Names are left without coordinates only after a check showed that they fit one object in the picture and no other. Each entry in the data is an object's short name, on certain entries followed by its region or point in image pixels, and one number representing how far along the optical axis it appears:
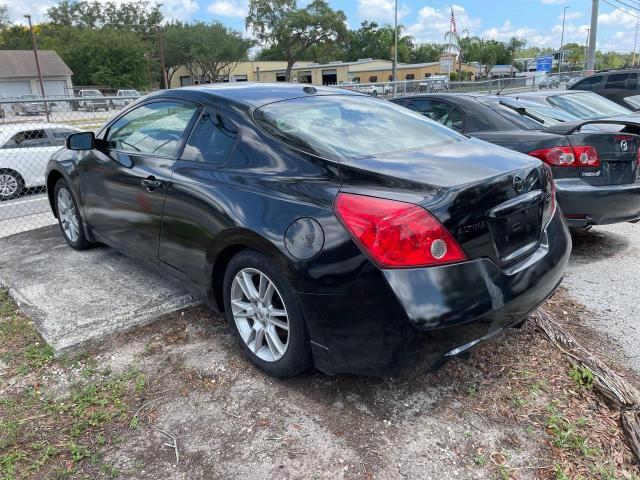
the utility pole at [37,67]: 54.53
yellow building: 77.75
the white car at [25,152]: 9.50
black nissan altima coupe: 2.29
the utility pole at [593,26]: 22.11
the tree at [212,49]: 72.50
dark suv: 14.66
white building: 60.72
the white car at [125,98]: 8.75
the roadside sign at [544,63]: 40.50
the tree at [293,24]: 76.25
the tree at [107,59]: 63.97
